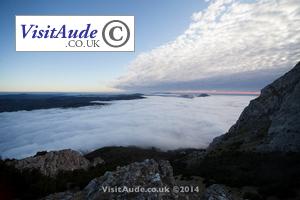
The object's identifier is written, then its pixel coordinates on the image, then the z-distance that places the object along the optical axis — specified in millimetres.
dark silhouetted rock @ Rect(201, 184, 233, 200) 10984
